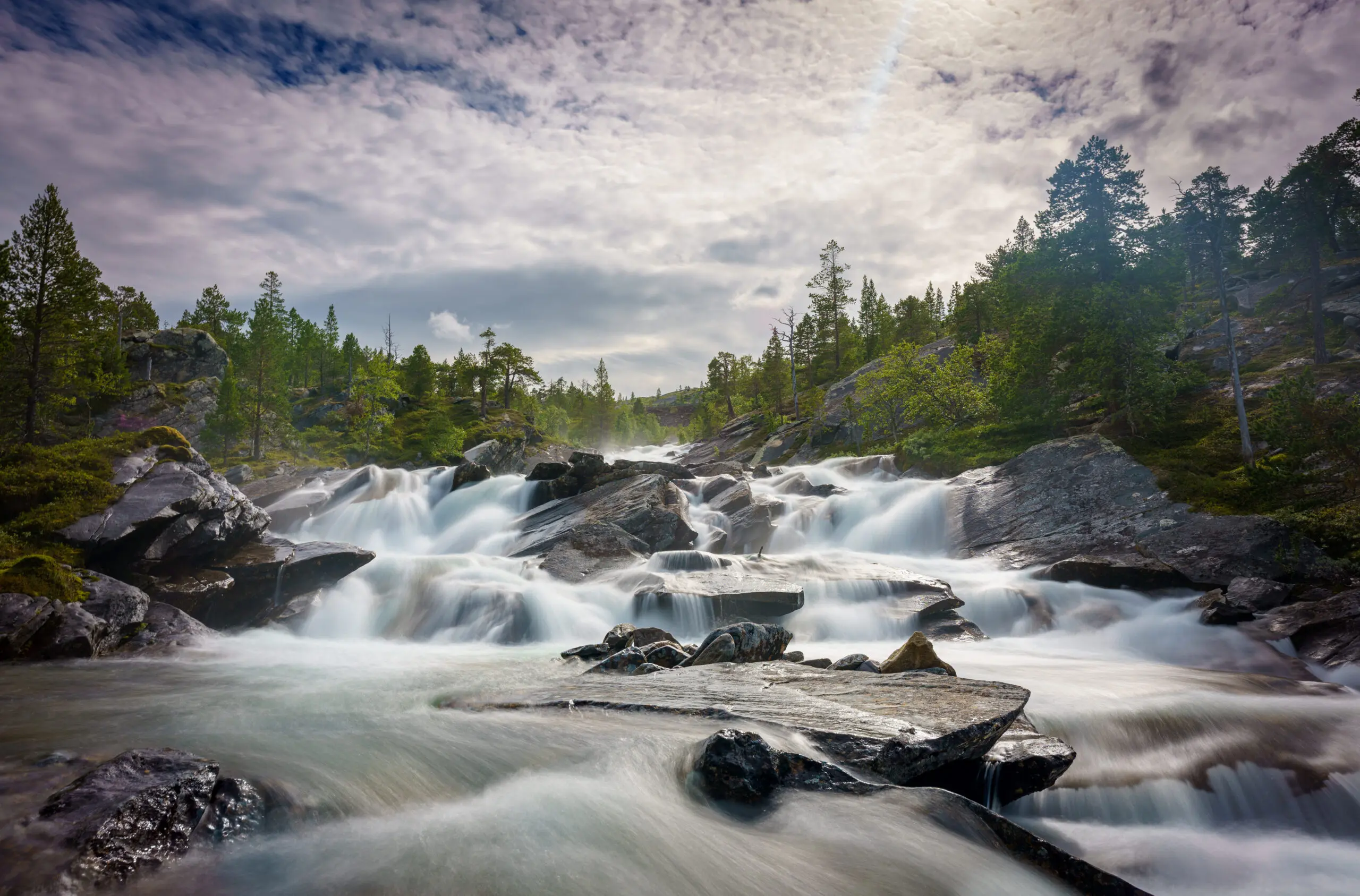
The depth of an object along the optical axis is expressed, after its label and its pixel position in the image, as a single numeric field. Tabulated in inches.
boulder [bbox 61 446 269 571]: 594.5
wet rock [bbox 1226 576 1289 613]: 561.0
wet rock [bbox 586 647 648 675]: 419.8
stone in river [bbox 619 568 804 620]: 629.9
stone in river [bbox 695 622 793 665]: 435.5
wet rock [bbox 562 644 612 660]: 486.8
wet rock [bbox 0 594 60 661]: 428.8
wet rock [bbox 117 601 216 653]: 504.4
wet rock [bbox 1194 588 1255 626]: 538.3
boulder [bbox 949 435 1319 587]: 627.8
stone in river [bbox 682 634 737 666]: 423.2
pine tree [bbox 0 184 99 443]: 1233.4
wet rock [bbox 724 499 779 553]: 995.9
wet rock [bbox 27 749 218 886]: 149.3
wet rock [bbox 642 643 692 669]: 439.5
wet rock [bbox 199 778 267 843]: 176.7
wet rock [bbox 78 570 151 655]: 498.0
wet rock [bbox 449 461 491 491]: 1396.4
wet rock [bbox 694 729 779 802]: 214.2
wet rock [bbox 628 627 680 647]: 508.4
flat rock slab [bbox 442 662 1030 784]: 231.1
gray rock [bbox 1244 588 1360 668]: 455.8
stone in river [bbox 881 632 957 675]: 377.7
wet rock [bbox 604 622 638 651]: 506.0
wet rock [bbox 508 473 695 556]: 901.8
